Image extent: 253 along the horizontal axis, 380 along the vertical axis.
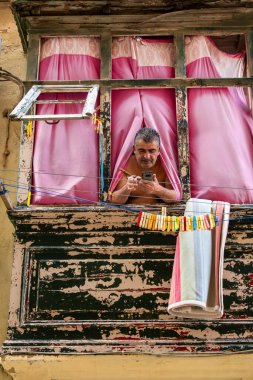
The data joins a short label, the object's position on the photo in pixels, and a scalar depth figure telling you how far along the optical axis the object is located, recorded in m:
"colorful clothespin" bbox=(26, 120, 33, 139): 5.45
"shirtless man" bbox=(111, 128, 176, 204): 5.18
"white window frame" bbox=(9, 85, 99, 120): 4.92
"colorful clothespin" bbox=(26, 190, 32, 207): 5.39
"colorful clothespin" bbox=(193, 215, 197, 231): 4.99
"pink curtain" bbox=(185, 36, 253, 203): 5.45
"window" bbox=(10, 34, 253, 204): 5.48
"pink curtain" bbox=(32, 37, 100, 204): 5.46
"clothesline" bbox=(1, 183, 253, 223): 5.14
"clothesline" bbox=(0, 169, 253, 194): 5.42
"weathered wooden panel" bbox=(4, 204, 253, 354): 4.83
